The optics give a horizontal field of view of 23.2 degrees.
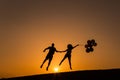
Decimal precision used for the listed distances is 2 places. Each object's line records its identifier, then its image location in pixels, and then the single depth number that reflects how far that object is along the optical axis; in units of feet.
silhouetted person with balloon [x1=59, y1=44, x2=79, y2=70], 81.87
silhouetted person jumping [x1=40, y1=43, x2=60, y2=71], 80.91
